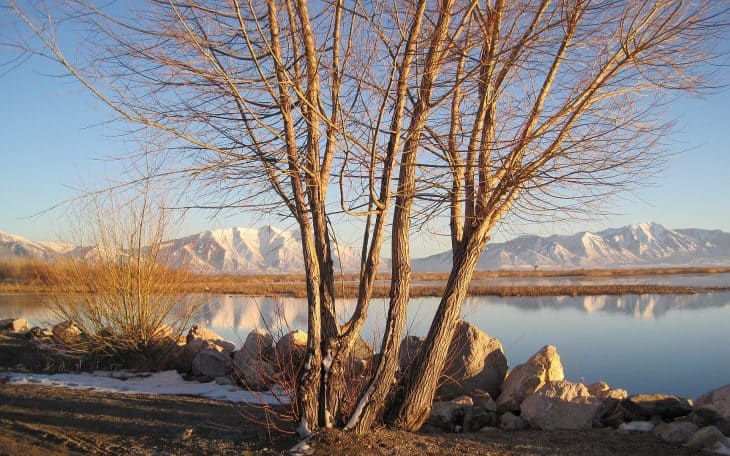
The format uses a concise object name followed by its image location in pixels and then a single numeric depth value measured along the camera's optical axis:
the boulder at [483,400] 7.19
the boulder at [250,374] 8.71
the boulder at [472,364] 8.29
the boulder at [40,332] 12.92
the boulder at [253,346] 9.56
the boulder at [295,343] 8.54
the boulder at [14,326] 13.82
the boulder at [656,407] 6.63
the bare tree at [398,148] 5.52
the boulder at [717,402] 6.26
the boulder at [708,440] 5.46
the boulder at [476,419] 6.57
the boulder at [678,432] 5.86
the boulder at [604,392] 7.33
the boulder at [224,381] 9.01
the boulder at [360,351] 8.90
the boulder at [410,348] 8.71
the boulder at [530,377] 7.54
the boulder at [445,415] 6.61
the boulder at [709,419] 6.13
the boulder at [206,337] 10.76
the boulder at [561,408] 6.46
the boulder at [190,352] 10.26
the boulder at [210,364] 9.54
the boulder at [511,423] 6.58
